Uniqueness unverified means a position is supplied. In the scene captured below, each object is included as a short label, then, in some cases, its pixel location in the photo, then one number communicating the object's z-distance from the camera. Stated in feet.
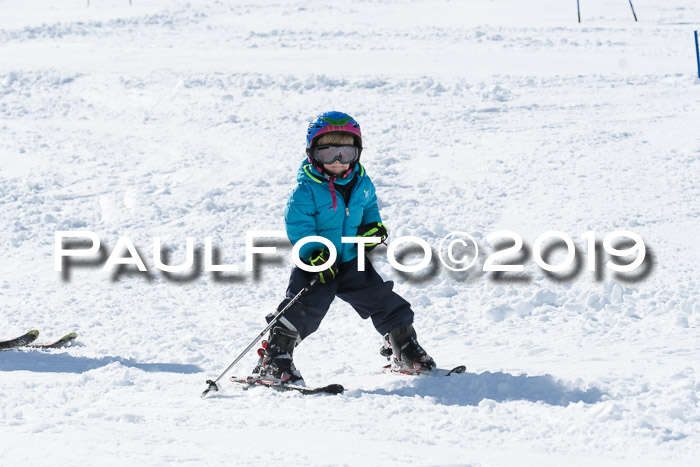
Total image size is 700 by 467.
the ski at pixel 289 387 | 30.63
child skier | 31.35
